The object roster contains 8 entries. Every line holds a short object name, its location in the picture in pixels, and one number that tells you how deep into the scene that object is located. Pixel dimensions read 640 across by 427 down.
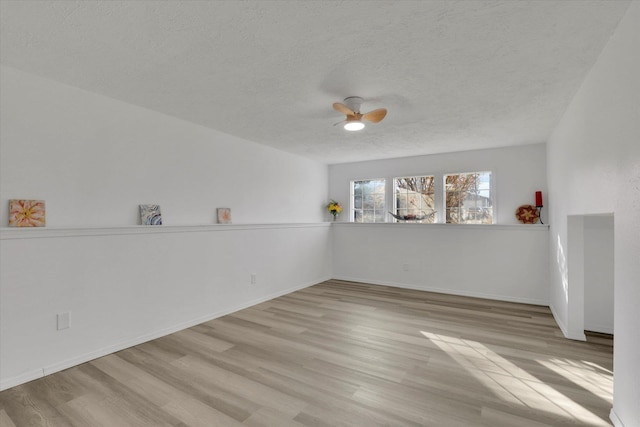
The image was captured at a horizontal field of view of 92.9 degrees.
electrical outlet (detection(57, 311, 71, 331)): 2.53
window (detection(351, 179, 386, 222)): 6.05
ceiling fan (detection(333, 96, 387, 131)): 2.88
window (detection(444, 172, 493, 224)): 5.05
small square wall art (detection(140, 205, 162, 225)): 3.21
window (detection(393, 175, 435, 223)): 5.49
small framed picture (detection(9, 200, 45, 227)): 2.36
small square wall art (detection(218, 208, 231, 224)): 4.07
